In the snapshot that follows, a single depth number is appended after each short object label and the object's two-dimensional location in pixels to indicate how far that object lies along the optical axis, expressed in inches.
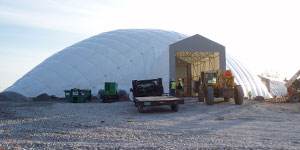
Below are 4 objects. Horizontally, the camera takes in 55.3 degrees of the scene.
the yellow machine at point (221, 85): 637.2
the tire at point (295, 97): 854.6
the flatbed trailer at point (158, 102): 519.2
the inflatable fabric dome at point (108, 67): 1041.5
